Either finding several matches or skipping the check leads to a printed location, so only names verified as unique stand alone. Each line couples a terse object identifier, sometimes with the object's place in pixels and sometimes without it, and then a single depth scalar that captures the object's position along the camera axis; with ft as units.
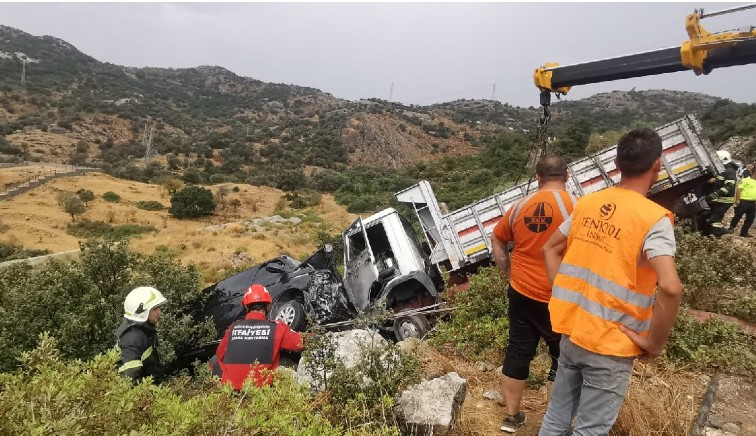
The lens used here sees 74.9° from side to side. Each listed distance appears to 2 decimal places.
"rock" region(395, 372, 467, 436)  10.22
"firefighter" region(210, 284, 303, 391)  12.91
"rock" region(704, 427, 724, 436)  10.65
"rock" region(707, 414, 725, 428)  11.02
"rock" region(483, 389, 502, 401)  13.00
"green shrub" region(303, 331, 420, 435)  9.63
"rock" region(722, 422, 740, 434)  10.86
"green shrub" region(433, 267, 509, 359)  17.44
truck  26.89
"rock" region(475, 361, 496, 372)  15.67
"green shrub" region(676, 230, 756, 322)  18.26
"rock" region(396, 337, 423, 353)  14.82
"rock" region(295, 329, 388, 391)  11.63
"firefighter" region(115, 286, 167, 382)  12.10
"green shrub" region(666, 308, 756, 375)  13.51
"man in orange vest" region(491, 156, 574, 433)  10.44
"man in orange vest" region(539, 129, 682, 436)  6.66
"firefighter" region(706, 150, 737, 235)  27.85
